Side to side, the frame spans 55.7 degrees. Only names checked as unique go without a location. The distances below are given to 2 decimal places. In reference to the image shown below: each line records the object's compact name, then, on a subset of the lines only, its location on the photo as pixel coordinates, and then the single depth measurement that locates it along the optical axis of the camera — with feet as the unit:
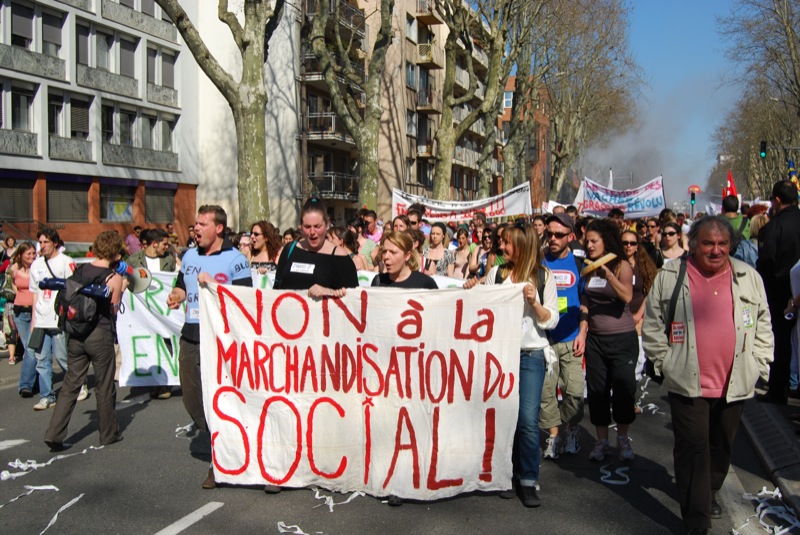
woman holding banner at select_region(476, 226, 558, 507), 16.72
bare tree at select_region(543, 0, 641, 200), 114.93
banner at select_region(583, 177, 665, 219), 69.31
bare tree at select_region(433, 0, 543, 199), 74.79
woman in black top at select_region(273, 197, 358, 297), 17.78
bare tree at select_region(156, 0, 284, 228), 48.39
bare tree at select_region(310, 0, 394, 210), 59.41
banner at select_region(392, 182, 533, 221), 56.13
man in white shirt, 27.07
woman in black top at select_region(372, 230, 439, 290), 17.29
